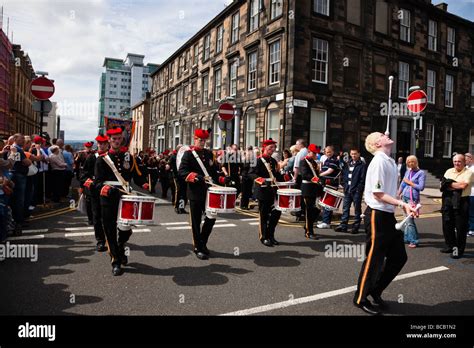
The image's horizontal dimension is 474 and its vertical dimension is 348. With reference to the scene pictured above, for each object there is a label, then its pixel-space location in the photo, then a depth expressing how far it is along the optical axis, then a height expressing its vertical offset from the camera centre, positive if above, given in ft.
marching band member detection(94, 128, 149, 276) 16.99 -0.89
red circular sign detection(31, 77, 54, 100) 29.50 +6.56
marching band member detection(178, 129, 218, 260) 20.07 -0.68
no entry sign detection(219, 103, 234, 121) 45.14 +7.76
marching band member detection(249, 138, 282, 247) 23.36 -1.39
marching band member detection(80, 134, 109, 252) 20.27 -1.04
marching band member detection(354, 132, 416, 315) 12.85 -2.12
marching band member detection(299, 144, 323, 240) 25.70 -1.14
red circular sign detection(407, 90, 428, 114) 41.88 +9.37
